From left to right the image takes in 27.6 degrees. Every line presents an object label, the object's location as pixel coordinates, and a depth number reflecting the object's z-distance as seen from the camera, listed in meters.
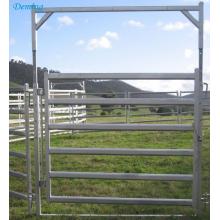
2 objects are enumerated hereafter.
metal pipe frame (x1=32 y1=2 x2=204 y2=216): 4.83
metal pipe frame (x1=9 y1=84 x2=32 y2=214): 5.16
